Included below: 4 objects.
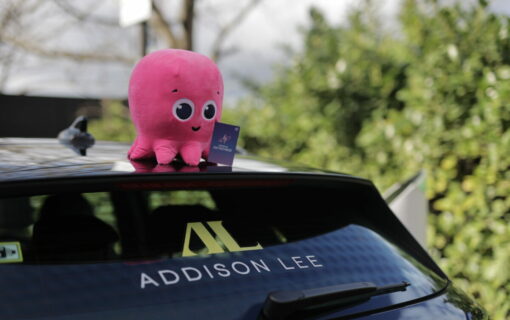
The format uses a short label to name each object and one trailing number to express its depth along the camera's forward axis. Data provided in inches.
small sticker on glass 57.1
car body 56.2
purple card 80.7
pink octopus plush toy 84.5
